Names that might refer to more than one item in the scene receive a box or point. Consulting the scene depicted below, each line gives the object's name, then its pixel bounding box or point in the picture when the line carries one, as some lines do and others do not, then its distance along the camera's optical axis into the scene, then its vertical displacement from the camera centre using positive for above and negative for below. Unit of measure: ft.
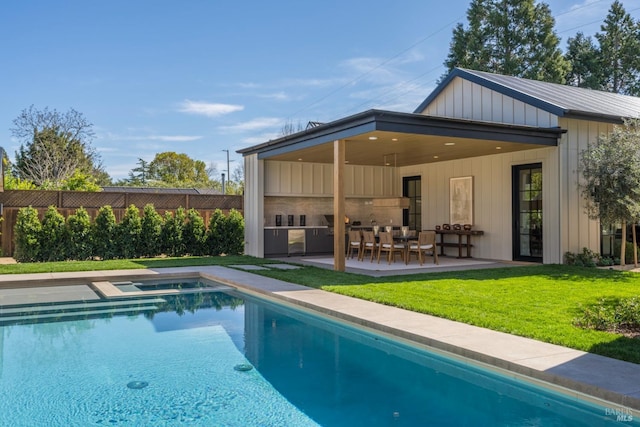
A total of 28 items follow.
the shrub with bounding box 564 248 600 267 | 36.22 -3.20
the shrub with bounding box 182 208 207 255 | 48.78 -1.67
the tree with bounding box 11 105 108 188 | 91.04 +13.34
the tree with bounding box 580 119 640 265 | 32.81 +2.50
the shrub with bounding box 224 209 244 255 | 50.34 -1.82
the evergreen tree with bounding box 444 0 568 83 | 90.99 +31.32
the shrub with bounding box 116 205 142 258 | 45.65 -1.51
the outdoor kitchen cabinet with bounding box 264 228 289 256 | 46.88 -2.30
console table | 43.06 -1.98
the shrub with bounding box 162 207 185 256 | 47.75 -1.52
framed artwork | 44.91 +1.31
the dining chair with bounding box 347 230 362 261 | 42.34 -2.09
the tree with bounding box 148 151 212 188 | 162.09 +15.45
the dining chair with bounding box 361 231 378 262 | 40.09 -2.01
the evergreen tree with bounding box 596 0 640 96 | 96.27 +30.65
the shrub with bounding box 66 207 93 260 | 43.86 -1.60
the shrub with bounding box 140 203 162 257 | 46.60 -1.38
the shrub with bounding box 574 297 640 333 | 17.84 -3.75
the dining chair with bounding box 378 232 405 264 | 38.32 -2.27
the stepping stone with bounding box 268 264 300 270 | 37.52 -3.80
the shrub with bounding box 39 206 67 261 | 42.93 -1.62
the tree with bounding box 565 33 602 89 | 97.60 +29.23
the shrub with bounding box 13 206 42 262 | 42.14 -1.42
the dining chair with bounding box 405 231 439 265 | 37.59 -2.15
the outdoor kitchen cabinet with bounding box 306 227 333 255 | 48.67 -2.40
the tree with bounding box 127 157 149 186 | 162.11 +14.61
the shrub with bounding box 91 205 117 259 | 44.83 -1.38
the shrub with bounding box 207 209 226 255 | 49.85 -1.69
